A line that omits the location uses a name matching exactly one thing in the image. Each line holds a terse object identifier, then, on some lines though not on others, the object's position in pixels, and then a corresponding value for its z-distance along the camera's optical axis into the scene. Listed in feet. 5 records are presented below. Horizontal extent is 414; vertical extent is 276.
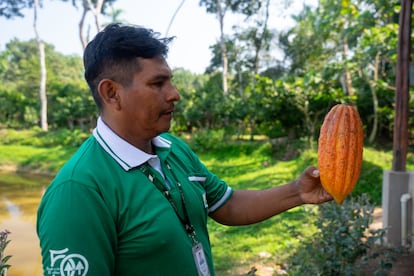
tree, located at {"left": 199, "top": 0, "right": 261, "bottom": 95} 65.71
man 3.41
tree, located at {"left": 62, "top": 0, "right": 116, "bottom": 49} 61.59
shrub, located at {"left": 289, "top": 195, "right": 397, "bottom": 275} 9.50
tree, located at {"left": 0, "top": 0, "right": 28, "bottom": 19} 67.26
